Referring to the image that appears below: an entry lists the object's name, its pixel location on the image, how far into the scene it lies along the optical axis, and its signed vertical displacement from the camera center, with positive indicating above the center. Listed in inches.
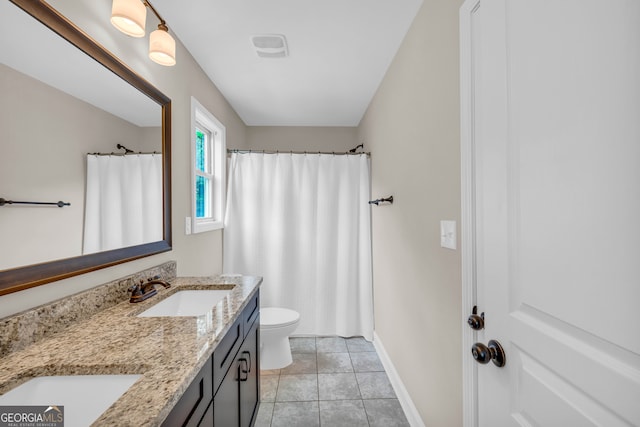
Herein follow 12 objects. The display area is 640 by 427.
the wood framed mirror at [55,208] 32.7 +1.4
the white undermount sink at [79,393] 28.5 -17.5
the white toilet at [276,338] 88.3 -38.4
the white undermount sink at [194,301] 59.1 -17.5
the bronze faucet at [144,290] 50.3 -13.3
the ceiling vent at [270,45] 72.7 +44.5
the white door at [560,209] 19.6 +0.5
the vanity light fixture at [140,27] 43.6 +30.8
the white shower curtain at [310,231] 115.6 -6.3
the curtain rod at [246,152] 114.3 +25.5
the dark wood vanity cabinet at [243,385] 42.6 -29.1
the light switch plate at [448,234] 47.8 -3.3
